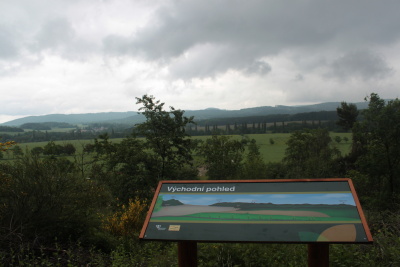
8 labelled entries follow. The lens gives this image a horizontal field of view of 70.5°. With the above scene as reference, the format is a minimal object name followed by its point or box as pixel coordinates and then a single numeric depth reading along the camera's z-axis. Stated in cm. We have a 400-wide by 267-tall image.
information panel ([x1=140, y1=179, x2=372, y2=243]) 295
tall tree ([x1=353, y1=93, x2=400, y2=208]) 2127
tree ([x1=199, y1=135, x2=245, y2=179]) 3481
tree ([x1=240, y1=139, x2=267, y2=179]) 3356
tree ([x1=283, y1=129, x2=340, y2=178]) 3284
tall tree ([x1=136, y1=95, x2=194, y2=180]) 1972
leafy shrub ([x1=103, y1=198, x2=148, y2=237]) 726
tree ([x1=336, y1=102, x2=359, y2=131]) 5469
